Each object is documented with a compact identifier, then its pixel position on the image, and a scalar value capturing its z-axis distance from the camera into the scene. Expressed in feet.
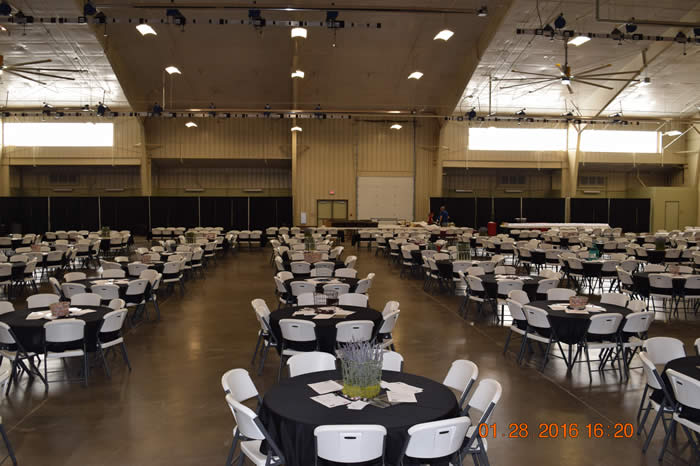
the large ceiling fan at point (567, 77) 45.04
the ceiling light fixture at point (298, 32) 43.52
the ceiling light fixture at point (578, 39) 45.41
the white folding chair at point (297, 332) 18.86
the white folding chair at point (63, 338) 18.94
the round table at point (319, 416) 10.58
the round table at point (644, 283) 30.32
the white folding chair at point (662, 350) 16.10
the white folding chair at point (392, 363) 14.38
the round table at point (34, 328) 19.03
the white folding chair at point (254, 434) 10.89
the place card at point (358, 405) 11.38
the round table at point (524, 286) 28.60
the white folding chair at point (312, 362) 14.49
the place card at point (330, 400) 11.56
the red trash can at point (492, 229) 77.90
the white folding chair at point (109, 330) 20.17
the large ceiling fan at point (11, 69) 44.69
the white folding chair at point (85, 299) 23.07
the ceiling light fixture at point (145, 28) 43.60
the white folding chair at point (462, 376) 13.15
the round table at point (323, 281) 27.37
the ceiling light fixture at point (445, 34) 47.19
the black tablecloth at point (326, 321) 19.11
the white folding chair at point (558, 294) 25.03
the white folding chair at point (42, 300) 23.00
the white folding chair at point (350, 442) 9.78
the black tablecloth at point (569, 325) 20.58
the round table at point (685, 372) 13.46
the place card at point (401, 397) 11.74
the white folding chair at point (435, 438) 10.04
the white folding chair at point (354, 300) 23.16
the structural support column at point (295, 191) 86.94
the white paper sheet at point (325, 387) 12.34
